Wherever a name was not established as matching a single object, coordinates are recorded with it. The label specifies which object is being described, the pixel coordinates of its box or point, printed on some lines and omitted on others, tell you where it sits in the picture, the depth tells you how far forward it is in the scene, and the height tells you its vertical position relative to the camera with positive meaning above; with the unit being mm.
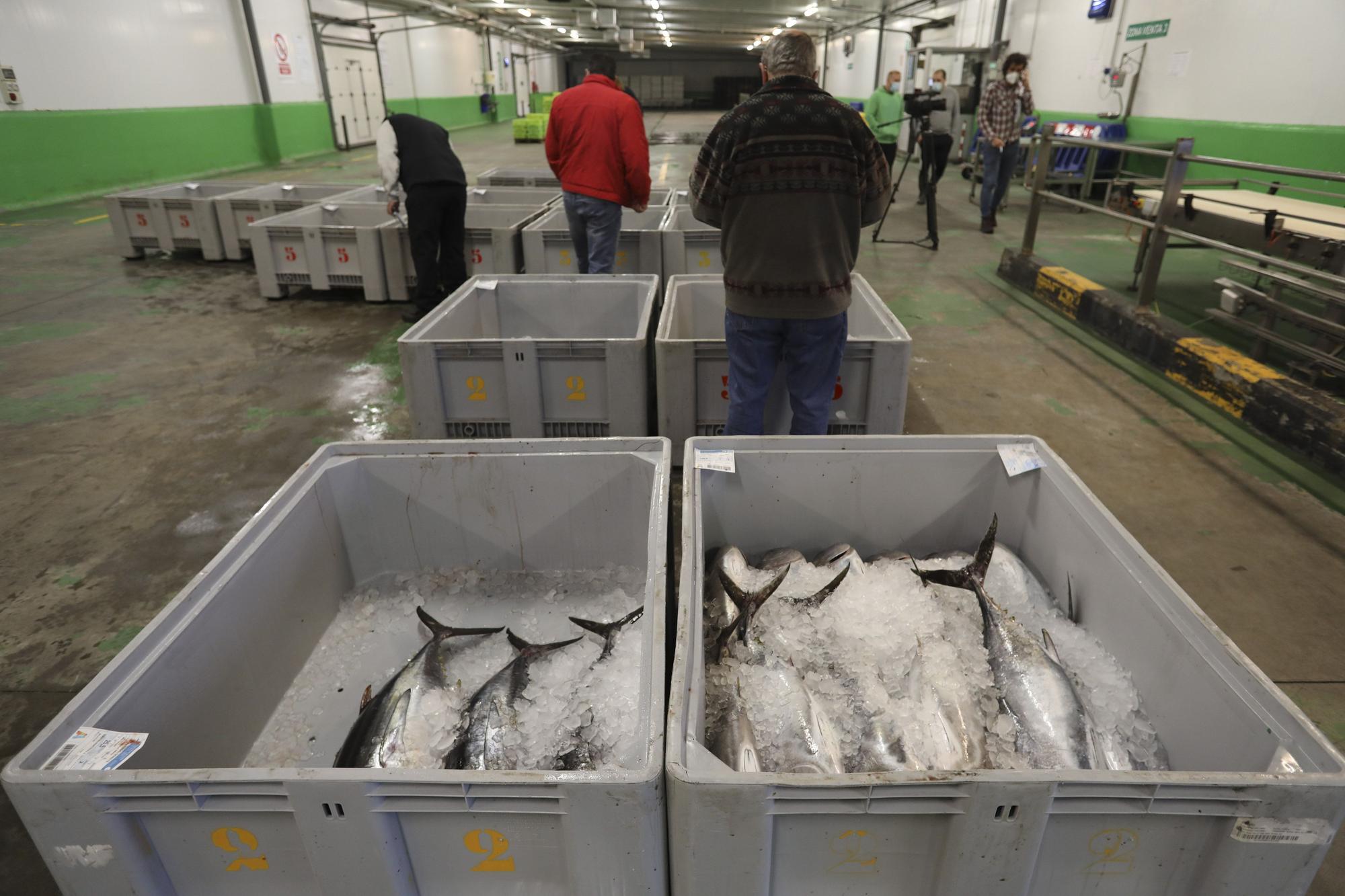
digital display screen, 10297 +1409
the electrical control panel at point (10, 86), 9039 +450
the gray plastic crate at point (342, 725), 1085 -1015
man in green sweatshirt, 9742 +70
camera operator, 7934 -256
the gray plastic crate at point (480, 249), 5703 -926
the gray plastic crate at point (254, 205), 7066 -719
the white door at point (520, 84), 30750 +1526
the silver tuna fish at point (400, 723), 1624 -1281
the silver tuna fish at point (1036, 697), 1520 -1177
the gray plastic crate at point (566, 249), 5504 -892
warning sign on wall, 14078 +1250
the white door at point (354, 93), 16281 +635
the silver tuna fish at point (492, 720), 1599 -1265
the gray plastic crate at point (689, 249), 5512 -901
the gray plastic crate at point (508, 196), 7133 -665
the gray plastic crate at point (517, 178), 8125 -572
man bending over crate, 5031 -458
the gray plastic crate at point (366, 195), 7016 -638
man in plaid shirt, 8297 -21
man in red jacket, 4574 -165
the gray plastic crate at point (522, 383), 3066 -1028
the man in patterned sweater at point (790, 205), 2377 -266
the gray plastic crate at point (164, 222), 7164 -882
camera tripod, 7789 -1001
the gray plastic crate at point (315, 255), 5883 -994
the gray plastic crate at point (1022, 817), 1056 -971
